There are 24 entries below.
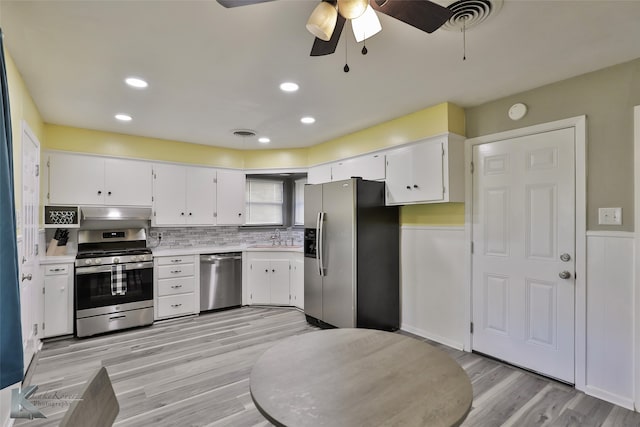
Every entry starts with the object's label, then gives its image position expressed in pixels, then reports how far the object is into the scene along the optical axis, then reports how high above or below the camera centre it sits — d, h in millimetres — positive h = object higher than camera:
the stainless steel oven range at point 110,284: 3600 -819
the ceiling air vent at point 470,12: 1651 +1080
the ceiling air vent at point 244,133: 3981 +1038
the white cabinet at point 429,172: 3061 +430
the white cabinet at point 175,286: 4109 -945
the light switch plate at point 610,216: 2305 -11
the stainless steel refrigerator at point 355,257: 3459 -485
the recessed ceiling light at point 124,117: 3400 +1044
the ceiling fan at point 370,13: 1320 +855
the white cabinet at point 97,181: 3703 +406
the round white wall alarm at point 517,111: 2784 +909
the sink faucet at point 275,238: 5336 -398
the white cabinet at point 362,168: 3695 +573
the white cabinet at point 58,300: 3455 -936
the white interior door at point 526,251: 2561 -319
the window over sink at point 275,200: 5328 +243
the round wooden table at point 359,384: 1036 -650
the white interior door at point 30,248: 2572 -293
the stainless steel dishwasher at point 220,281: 4414 -937
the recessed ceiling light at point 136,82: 2545 +1066
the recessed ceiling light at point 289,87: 2650 +1072
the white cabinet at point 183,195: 4328 +264
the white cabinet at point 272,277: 4672 -917
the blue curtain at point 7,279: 1308 -274
